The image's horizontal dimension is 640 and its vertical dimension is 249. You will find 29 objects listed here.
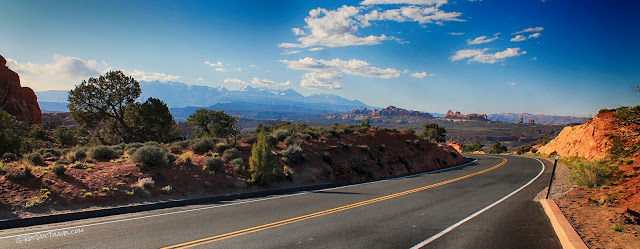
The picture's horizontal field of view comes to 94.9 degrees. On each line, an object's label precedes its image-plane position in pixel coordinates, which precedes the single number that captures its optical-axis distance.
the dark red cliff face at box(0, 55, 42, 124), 50.44
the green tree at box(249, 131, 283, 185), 13.58
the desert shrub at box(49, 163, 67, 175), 10.73
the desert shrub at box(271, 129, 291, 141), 21.09
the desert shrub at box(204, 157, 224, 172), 13.86
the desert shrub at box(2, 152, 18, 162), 13.62
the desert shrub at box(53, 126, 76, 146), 31.83
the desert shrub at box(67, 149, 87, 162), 13.08
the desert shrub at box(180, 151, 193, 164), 14.11
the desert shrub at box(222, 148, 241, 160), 15.67
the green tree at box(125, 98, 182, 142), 32.56
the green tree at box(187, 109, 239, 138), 34.25
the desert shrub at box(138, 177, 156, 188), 10.91
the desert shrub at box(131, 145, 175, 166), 12.80
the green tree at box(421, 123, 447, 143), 68.94
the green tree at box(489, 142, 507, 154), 65.25
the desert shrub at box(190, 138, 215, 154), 16.73
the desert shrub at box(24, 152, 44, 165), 12.11
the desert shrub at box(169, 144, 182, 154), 16.87
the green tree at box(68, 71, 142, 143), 30.58
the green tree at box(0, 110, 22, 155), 17.17
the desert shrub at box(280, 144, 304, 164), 17.11
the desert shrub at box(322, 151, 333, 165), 18.88
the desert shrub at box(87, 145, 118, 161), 13.65
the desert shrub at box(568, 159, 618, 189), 13.22
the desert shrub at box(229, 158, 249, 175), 14.26
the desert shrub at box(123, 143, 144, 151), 16.51
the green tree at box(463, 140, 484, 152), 70.49
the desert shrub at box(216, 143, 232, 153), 17.19
